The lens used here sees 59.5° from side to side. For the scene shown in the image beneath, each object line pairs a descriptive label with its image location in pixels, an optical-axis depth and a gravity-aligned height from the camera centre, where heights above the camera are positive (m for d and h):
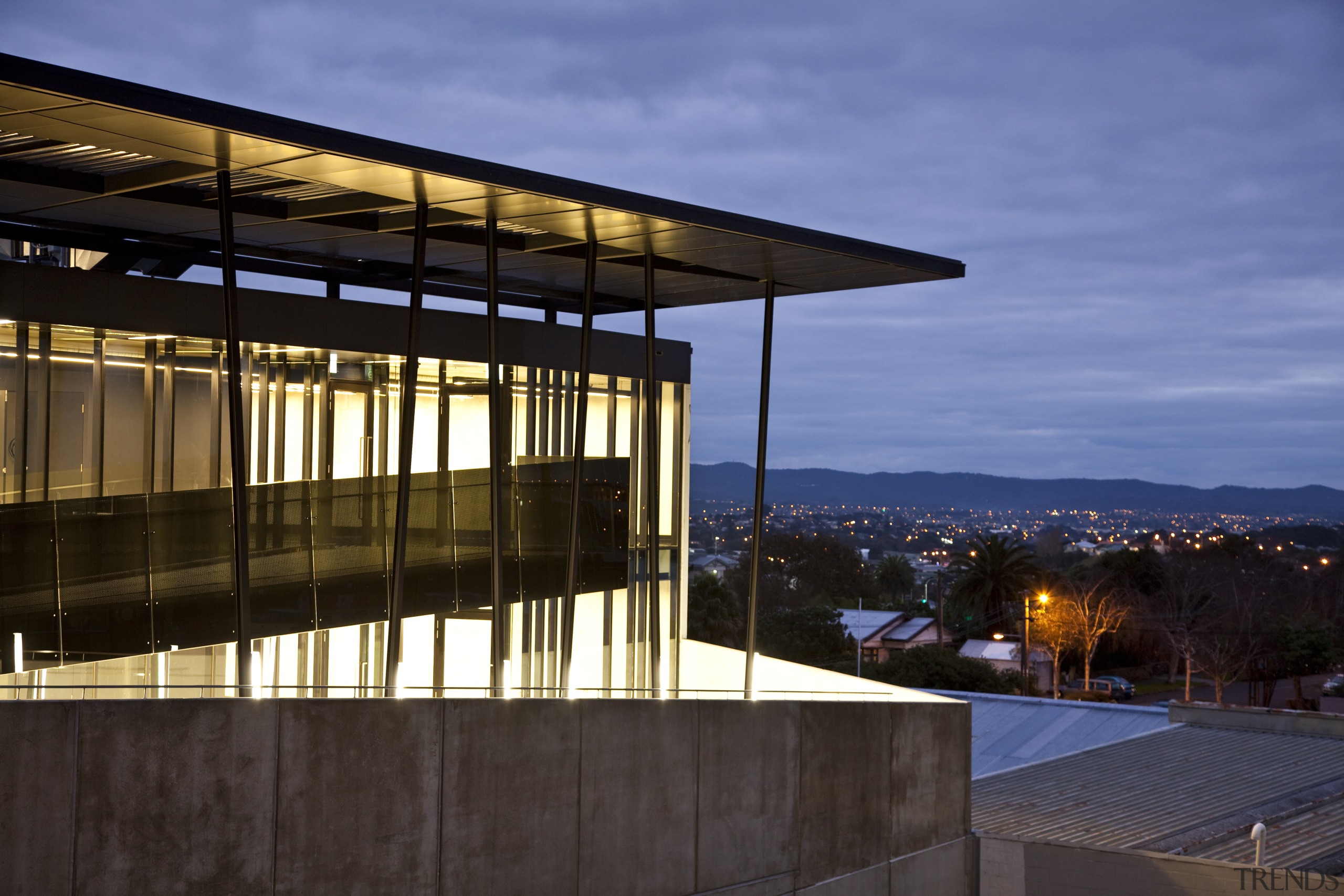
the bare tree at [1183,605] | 54.91 -6.90
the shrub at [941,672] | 46.69 -8.44
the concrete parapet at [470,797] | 9.45 -3.37
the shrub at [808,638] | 60.03 -9.17
